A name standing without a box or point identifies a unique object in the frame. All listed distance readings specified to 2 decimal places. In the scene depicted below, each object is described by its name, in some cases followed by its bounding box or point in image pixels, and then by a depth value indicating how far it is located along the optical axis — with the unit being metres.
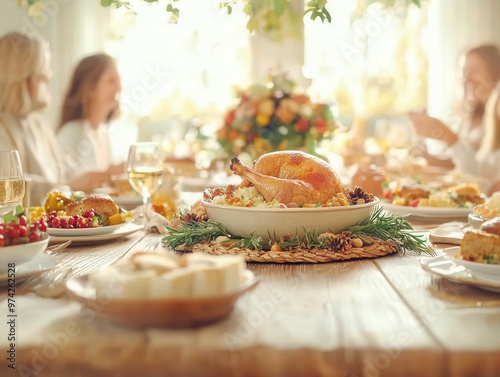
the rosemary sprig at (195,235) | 1.41
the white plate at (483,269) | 1.05
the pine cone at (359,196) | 1.44
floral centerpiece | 2.87
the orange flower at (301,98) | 2.90
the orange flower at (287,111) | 2.85
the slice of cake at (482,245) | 1.07
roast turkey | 1.37
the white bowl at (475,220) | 1.51
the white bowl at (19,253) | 1.10
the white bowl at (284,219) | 1.32
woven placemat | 1.28
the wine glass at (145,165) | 1.72
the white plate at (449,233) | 1.53
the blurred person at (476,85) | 4.58
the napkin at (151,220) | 1.72
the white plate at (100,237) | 1.53
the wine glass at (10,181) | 1.45
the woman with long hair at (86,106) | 4.35
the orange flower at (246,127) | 2.93
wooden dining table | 0.82
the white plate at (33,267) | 1.11
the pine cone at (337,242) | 1.33
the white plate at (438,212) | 1.88
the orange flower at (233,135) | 2.98
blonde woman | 3.64
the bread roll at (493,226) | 1.11
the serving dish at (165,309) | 0.86
